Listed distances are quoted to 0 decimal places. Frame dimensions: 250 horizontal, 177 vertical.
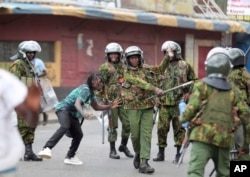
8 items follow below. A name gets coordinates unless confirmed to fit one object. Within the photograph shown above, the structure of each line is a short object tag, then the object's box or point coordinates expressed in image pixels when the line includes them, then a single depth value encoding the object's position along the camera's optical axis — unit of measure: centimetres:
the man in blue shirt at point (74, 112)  1683
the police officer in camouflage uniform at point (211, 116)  1152
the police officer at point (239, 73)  1483
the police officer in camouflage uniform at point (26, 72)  1791
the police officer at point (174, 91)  1817
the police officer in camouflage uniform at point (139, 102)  1645
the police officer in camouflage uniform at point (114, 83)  1911
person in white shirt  851
